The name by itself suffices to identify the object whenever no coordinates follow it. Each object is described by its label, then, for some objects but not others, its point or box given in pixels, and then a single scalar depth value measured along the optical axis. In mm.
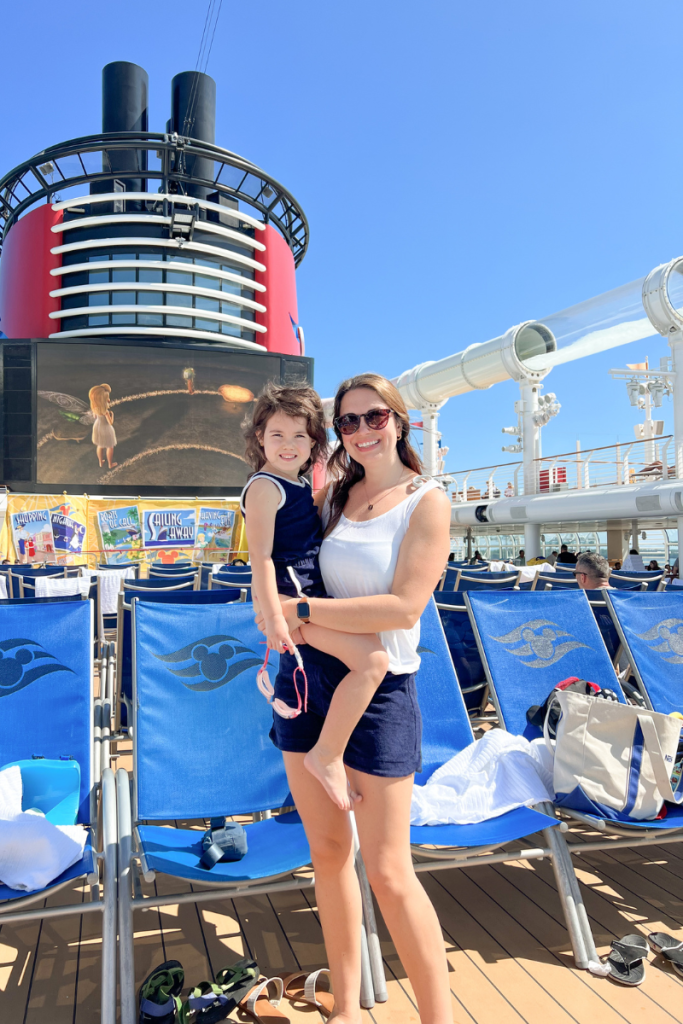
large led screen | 14234
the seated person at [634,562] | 14500
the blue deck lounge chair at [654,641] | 2789
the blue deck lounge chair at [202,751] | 1720
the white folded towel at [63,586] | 4637
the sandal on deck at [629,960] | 1759
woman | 1360
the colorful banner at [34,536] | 13125
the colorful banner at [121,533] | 13805
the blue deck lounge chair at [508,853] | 1793
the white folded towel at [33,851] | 1570
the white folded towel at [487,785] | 1972
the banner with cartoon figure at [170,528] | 14031
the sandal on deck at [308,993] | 1656
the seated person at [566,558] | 12547
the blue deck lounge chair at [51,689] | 2104
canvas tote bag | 1958
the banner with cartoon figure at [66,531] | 13400
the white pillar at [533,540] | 17469
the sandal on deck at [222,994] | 1579
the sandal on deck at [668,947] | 1827
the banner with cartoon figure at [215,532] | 14375
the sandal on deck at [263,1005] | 1609
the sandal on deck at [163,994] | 1556
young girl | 1359
